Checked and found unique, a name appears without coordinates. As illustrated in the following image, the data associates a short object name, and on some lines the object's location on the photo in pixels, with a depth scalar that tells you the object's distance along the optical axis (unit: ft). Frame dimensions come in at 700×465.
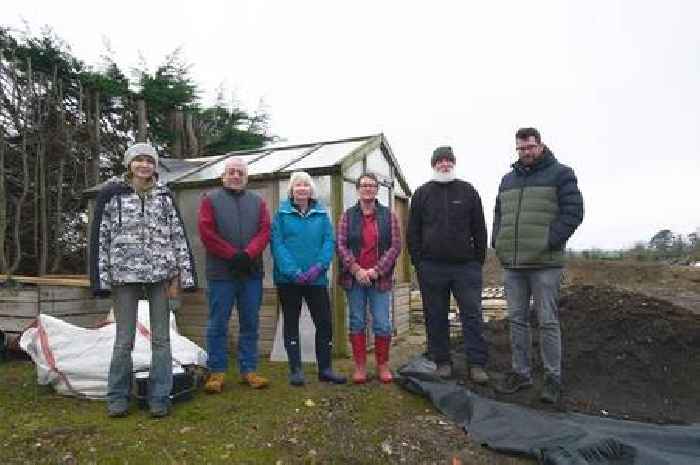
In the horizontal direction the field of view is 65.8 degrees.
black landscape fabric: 9.65
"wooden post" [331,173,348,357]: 18.83
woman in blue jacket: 13.61
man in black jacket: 14.06
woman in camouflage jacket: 11.59
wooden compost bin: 18.21
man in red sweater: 13.30
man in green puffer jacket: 12.81
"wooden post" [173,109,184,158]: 35.76
